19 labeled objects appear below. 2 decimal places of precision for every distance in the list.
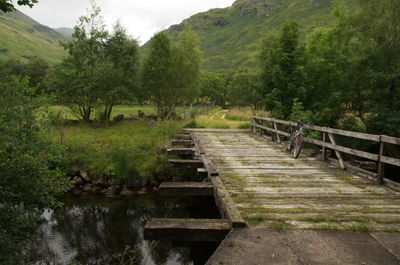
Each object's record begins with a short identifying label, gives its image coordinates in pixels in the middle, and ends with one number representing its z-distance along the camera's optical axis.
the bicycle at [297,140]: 11.82
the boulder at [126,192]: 15.34
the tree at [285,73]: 22.09
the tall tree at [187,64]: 31.27
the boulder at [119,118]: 30.48
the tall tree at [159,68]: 29.88
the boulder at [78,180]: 16.35
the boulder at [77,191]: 15.54
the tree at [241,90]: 65.35
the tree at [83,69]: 26.92
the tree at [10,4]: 6.10
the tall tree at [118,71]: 27.28
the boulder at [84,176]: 16.48
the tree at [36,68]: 71.23
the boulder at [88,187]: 15.92
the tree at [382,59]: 17.44
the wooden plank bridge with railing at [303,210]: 4.43
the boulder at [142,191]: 15.44
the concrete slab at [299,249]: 4.20
